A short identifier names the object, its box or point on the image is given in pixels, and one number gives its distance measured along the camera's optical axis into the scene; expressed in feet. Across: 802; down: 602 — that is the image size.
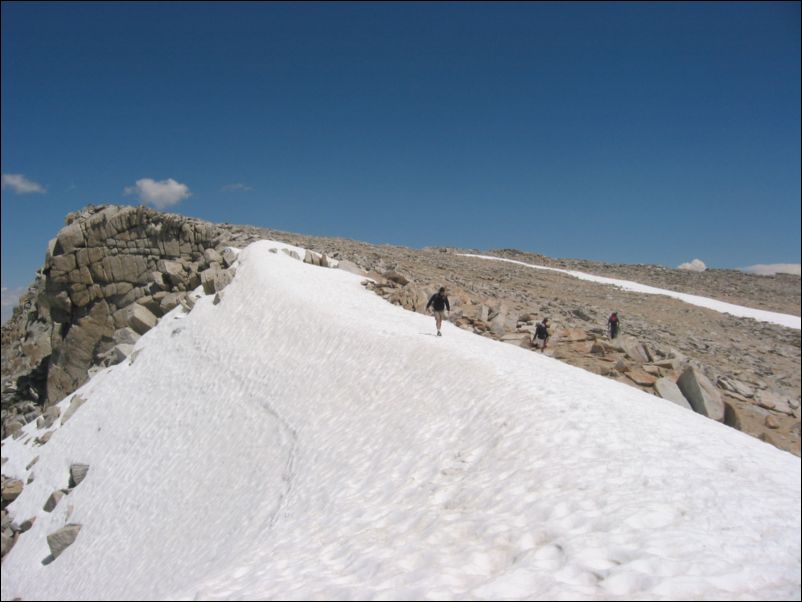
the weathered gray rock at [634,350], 64.08
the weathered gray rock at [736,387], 59.98
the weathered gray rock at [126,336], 86.38
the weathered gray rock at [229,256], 88.58
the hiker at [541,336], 61.26
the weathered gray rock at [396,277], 82.74
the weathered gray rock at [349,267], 87.97
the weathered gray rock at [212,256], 90.63
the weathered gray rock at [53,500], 60.40
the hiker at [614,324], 70.64
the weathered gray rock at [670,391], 50.75
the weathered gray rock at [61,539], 51.13
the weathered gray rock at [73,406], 77.41
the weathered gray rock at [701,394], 49.99
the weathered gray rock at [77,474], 61.62
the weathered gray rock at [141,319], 87.61
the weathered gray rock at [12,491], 68.44
